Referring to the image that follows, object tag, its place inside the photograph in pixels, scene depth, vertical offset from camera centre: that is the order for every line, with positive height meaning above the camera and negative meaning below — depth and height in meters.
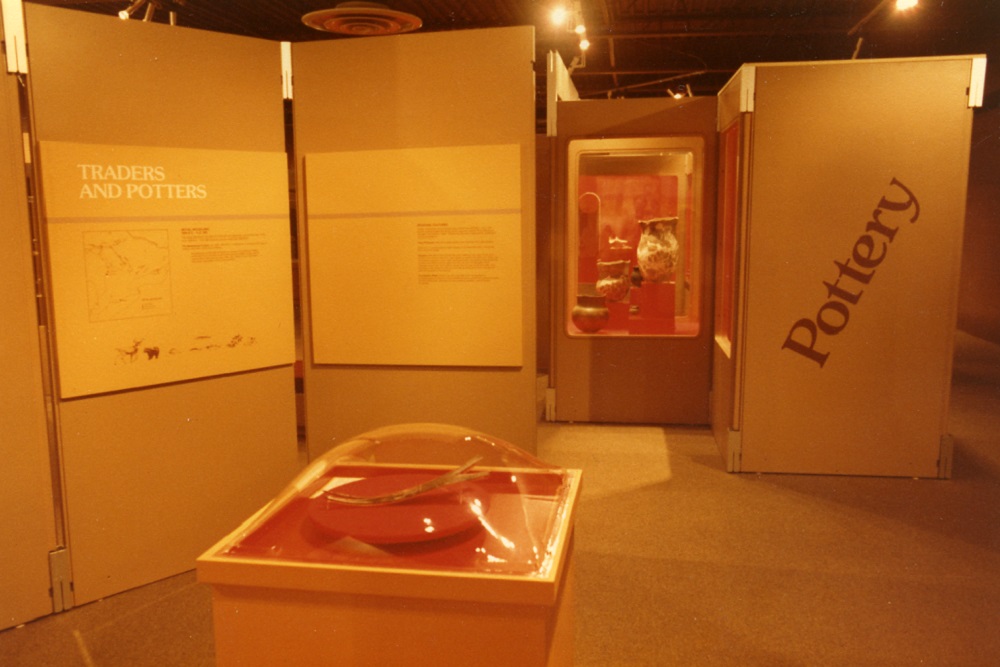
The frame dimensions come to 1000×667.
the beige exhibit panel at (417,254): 3.60 -0.07
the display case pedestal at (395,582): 1.45 -0.60
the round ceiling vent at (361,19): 2.75 +0.75
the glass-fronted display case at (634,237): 6.18 -0.01
